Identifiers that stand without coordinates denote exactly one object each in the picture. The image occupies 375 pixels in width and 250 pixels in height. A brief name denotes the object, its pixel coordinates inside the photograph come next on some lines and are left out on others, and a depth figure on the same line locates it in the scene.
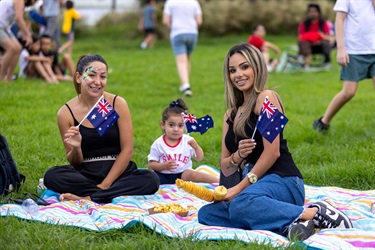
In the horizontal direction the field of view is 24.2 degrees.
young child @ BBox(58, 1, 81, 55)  21.57
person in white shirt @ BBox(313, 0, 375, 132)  9.71
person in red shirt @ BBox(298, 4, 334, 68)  21.22
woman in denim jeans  5.99
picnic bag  7.47
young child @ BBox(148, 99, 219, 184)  8.27
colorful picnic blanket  5.64
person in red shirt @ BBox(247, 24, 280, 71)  19.75
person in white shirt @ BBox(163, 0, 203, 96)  15.12
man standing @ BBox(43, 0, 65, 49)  19.87
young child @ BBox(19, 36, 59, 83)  16.20
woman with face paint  7.42
